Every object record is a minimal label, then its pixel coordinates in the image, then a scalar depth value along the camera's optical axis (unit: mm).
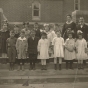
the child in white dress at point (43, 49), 9594
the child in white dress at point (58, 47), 9595
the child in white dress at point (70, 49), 9734
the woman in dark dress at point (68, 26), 10398
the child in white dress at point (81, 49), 9680
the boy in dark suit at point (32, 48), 9555
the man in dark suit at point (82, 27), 10383
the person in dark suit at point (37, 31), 10148
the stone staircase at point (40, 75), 8703
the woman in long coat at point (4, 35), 10117
